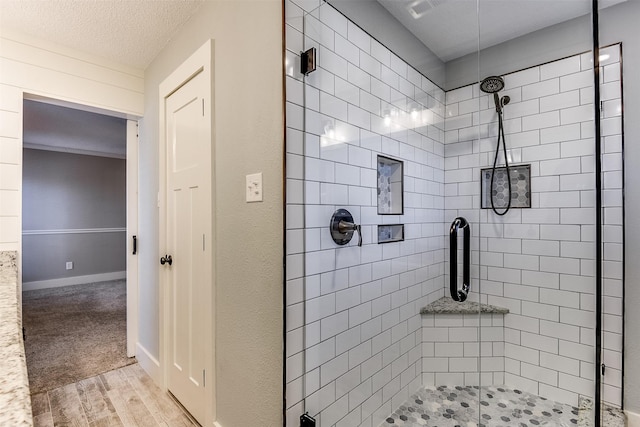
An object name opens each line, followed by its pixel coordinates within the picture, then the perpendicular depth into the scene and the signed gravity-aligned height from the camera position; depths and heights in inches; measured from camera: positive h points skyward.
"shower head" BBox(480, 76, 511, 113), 60.0 +24.4
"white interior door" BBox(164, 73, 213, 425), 67.3 -7.3
